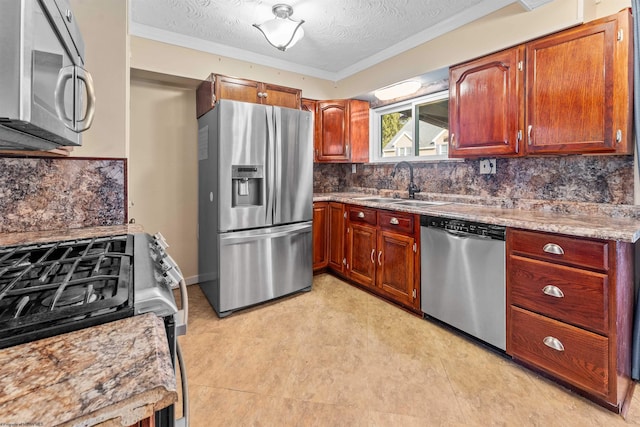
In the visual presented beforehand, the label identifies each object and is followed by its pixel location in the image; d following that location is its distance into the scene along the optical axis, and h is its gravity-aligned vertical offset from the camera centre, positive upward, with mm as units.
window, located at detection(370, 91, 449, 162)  3068 +918
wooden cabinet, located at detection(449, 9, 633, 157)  1697 +750
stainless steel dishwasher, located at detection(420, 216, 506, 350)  1928 -451
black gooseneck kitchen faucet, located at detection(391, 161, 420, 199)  3176 +254
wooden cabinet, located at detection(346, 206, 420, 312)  2516 -386
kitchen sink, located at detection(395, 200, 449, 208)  2868 +80
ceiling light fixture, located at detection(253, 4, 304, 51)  2271 +1383
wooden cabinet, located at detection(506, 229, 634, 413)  1486 -526
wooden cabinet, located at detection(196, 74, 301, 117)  2852 +1186
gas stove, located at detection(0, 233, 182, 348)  561 -180
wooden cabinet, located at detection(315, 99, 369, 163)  3695 +964
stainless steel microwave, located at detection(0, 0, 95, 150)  500 +286
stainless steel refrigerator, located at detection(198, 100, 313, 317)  2482 +75
